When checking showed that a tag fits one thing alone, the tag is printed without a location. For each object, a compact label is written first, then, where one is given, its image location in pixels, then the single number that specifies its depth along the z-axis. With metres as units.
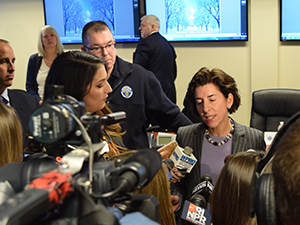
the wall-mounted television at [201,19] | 4.95
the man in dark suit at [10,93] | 2.21
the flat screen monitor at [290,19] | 4.72
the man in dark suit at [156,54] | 4.54
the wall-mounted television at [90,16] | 5.22
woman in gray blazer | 2.08
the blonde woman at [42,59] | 4.18
